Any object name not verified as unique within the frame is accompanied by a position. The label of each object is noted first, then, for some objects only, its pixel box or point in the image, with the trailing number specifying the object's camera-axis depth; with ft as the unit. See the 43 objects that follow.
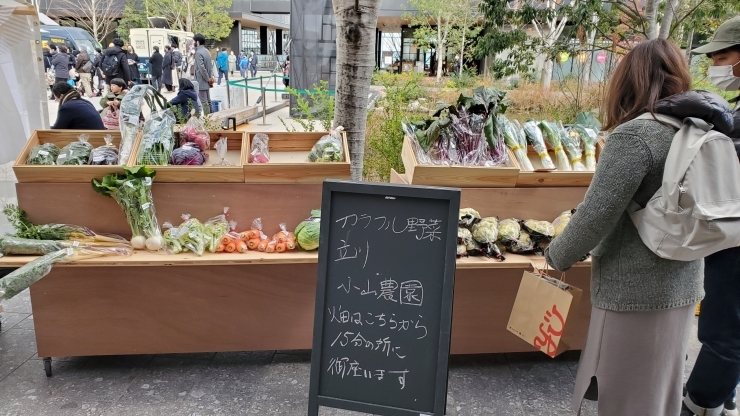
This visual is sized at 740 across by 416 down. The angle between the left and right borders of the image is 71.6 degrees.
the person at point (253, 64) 105.26
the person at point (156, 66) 57.39
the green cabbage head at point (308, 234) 9.68
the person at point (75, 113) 16.33
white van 87.50
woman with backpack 5.91
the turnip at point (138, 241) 9.71
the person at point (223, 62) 78.28
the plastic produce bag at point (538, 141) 10.66
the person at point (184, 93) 24.85
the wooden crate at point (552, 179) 10.39
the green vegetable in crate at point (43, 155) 9.86
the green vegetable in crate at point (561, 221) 10.17
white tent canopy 14.26
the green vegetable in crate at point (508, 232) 9.89
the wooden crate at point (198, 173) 9.89
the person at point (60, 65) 48.87
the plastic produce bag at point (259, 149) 10.41
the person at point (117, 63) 44.45
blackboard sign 7.14
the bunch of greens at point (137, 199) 9.44
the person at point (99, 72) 66.33
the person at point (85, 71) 56.03
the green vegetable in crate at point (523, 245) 9.87
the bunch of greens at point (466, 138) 10.46
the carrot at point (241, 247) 9.77
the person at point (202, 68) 38.55
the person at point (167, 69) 60.23
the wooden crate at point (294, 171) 10.03
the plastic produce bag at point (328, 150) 10.40
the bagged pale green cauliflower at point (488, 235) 9.70
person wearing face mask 8.26
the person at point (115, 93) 21.48
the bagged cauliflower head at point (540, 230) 9.94
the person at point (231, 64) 106.22
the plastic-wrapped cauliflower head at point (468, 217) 9.89
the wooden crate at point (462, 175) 9.90
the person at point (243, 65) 106.11
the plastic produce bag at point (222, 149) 10.82
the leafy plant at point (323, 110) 17.94
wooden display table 9.94
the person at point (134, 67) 54.70
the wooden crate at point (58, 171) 9.56
